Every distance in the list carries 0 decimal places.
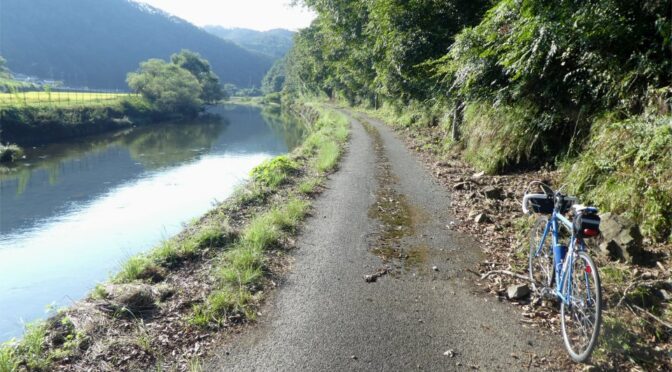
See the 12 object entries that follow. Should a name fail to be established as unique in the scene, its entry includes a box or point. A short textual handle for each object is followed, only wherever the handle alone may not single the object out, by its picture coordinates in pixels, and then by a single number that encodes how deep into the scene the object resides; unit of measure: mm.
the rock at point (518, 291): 4715
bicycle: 3367
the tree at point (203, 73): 89188
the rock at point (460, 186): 9523
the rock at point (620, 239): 4719
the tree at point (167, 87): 57625
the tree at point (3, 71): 36694
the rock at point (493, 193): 8148
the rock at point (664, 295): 4009
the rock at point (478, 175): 9852
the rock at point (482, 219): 7299
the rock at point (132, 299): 4699
